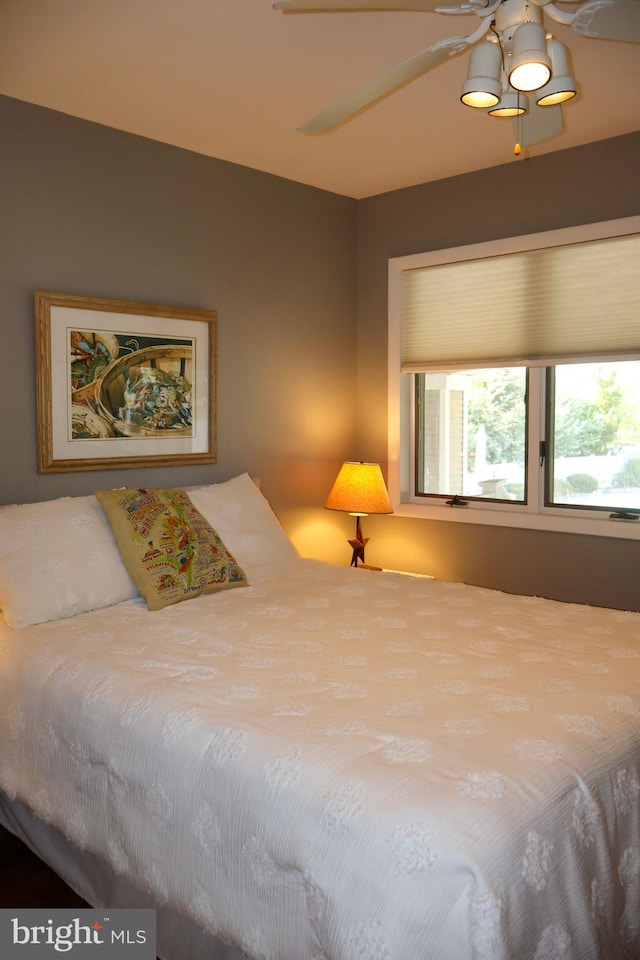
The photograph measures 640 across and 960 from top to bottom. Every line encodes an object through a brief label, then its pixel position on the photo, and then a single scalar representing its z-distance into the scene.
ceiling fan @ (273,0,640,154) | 1.72
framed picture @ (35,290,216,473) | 2.98
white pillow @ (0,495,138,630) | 2.47
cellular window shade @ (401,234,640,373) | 3.38
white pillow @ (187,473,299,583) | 3.17
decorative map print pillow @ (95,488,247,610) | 2.69
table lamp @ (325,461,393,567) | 3.90
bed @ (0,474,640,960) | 1.32
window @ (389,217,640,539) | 3.44
